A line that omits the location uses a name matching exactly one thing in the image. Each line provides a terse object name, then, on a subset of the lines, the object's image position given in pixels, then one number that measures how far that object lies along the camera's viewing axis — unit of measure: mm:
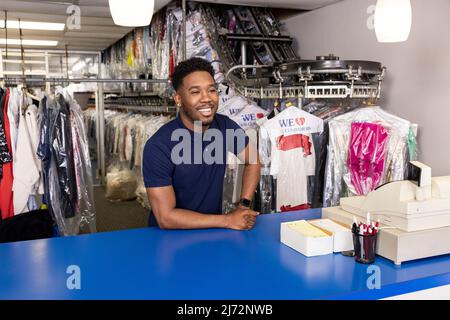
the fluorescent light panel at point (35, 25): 4914
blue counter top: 1366
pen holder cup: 1561
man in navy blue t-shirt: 2025
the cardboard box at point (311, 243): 1637
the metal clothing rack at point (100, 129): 7180
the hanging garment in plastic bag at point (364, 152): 2947
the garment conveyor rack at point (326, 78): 2918
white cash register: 1569
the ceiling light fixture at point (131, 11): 1991
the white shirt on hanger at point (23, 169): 3270
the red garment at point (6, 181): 3232
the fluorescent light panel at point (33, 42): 6734
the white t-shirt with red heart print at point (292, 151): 3092
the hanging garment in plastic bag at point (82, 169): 3566
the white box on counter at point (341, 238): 1671
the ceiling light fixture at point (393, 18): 2135
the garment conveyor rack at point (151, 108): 5248
